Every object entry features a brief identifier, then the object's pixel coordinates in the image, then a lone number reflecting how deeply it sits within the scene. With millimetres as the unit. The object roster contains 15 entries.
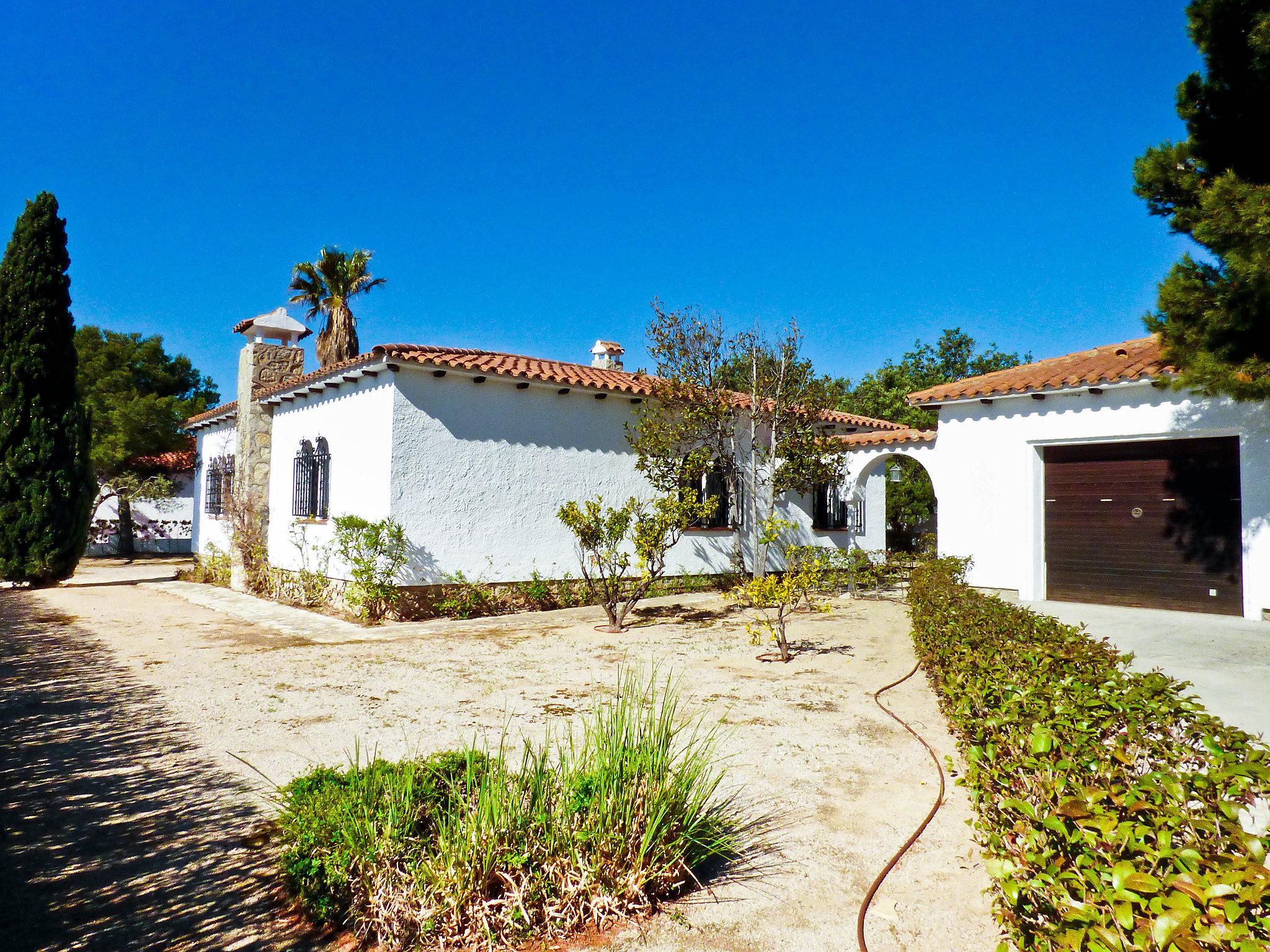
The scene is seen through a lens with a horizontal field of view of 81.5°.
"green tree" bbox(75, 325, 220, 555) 21891
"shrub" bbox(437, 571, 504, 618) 11602
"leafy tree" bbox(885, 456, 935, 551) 22703
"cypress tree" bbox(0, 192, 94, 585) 14781
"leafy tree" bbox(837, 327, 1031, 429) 33188
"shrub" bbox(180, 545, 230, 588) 16641
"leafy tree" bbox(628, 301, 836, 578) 13133
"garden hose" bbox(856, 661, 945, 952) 2885
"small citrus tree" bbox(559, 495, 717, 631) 10633
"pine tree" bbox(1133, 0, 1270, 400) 5863
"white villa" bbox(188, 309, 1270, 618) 9469
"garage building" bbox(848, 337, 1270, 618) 9180
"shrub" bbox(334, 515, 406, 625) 10875
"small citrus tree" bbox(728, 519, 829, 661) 7969
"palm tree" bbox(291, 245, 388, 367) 22703
